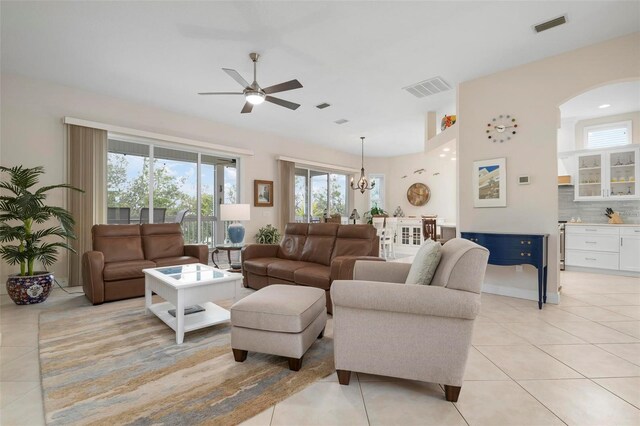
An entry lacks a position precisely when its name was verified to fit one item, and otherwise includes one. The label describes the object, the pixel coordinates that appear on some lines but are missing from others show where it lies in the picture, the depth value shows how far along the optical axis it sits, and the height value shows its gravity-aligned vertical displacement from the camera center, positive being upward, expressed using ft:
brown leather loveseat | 10.84 -1.94
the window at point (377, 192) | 30.01 +2.07
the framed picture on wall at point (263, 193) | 20.63 +1.38
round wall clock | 11.94 +3.51
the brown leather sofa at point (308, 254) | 10.26 -1.73
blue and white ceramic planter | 10.65 -2.83
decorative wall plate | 27.17 +1.70
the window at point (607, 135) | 16.73 +4.57
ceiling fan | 9.78 +4.30
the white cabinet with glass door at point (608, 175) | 15.98 +2.15
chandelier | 24.38 +2.39
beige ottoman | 6.25 -2.52
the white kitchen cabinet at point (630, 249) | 15.12 -1.93
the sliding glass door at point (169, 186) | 15.51 +1.54
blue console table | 10.48 -1.44
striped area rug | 5.00 -3.46
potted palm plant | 10.59 -0.86
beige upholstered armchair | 5.11 -2.05
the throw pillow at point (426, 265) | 5.70 -1.08
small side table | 14.80 -1.84
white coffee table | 7.67 -2.28
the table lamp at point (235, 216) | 15.03 -0.21
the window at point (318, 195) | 24.99 +1.58
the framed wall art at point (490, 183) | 12.13 +1.26
